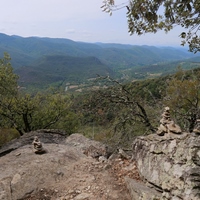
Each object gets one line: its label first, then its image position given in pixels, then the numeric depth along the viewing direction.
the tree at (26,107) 18.84
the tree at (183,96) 11.86
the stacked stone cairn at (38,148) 9.30
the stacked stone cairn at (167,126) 6.44
